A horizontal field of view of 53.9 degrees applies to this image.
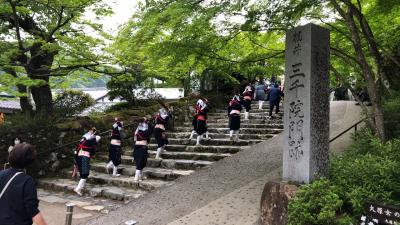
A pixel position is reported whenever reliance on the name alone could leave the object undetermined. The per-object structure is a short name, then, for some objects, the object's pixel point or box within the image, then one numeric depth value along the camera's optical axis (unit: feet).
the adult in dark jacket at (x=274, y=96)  49.83
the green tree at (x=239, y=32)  23.21
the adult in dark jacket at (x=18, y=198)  12.01
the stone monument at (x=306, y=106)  19.80
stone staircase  32.81
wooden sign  14.23
